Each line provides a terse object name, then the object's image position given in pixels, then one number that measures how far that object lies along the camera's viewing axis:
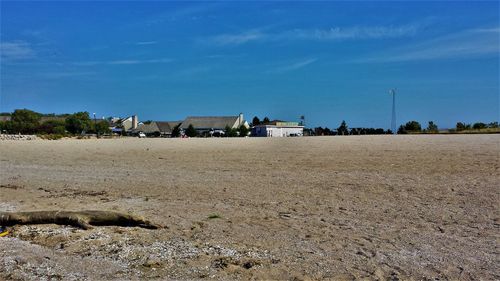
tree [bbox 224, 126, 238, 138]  79.50
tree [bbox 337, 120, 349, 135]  65.44
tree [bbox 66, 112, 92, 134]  84.06
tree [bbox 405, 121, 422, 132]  61.57
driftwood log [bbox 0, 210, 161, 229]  6.46
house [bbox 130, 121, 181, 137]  111.31
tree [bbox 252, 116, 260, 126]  120.91
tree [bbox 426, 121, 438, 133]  55.31
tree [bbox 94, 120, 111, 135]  85.06
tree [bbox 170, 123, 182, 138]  84.30
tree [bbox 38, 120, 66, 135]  74.94
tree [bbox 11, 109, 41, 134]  78.69
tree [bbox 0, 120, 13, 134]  80.00
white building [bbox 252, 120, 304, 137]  86.19
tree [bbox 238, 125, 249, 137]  81.68
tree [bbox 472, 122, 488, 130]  51.92
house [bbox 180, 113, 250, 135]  107.44
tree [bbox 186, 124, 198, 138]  82.81
